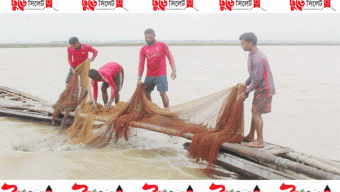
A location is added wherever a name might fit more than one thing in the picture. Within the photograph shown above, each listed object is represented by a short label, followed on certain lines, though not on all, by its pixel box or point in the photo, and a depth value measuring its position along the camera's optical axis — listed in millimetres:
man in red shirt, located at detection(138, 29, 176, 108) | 5494
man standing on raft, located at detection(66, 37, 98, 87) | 6548
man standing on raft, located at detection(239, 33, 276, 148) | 3789
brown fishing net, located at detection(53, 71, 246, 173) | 4160
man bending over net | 5605
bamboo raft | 3404
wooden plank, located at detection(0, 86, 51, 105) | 8284
